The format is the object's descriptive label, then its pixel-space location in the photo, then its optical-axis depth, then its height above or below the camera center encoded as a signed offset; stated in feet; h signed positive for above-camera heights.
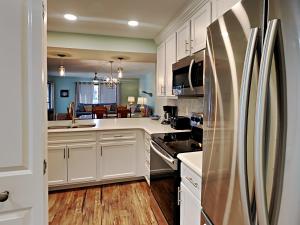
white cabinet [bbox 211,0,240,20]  5.18 +2.66
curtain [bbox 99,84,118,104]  40.19 +2.02
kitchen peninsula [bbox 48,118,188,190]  9.09 -2.23
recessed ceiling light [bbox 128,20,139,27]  9.15 +3.75
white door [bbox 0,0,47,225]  3.32 -0.11
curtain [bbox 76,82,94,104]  38.06 +2.39
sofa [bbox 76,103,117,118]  34.23 -0.66
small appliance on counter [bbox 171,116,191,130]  9.23 -0.76
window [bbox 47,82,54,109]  33.70 +1.77
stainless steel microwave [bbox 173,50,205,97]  6.08 +1.01
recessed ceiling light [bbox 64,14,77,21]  8.52 +3.70
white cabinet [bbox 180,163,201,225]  4.28 -2.06
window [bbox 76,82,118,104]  38.50 +2.22
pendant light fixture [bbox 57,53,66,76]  12.83 +3.09
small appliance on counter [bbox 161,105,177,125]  11.04 -0.38
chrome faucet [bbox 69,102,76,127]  10.79 -0.27
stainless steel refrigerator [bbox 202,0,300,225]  1.79 -0.08
